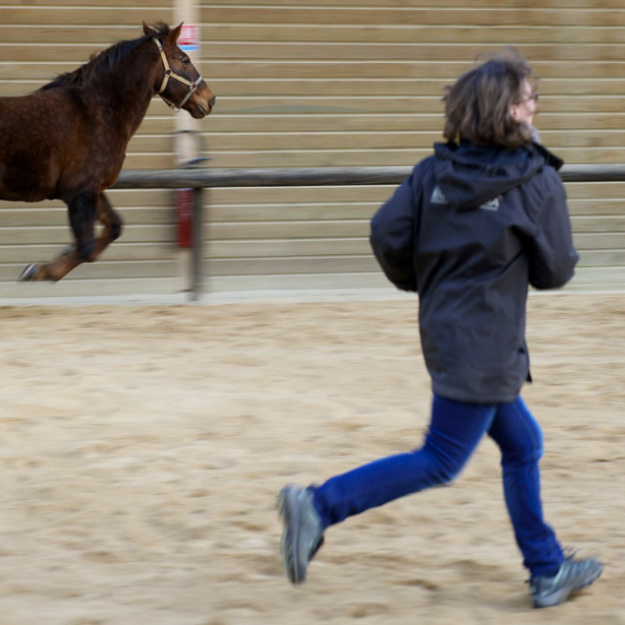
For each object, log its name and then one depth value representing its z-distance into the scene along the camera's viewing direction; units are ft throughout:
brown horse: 44.62
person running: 18.24
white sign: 54.13
